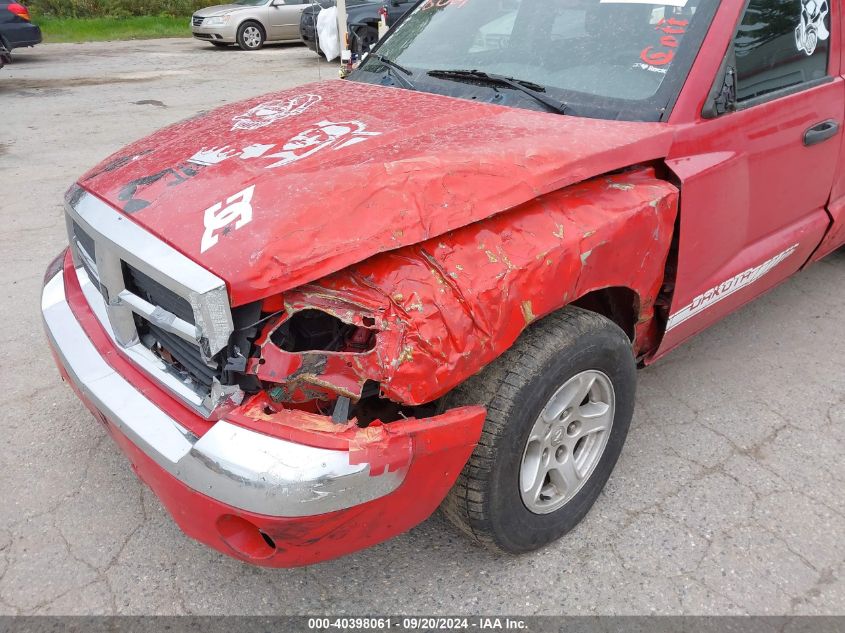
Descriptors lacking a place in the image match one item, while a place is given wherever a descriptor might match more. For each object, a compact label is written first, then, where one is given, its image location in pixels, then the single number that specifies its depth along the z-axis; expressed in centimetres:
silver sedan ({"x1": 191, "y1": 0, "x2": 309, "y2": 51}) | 1482
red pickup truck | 163
